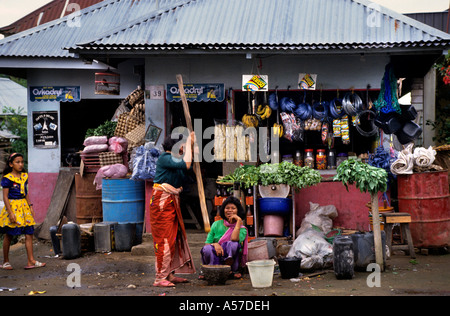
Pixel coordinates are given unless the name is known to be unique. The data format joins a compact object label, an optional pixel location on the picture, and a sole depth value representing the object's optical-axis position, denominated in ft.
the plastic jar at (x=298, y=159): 35.81
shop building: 32.53
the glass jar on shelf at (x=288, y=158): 35.88
